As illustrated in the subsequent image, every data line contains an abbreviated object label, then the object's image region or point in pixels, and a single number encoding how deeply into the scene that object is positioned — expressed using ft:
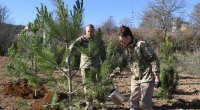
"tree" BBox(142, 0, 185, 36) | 81.62
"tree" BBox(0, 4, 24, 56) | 48.11
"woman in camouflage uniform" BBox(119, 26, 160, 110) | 11.32
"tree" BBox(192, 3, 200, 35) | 83.62
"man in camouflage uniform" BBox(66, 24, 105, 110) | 10.77
